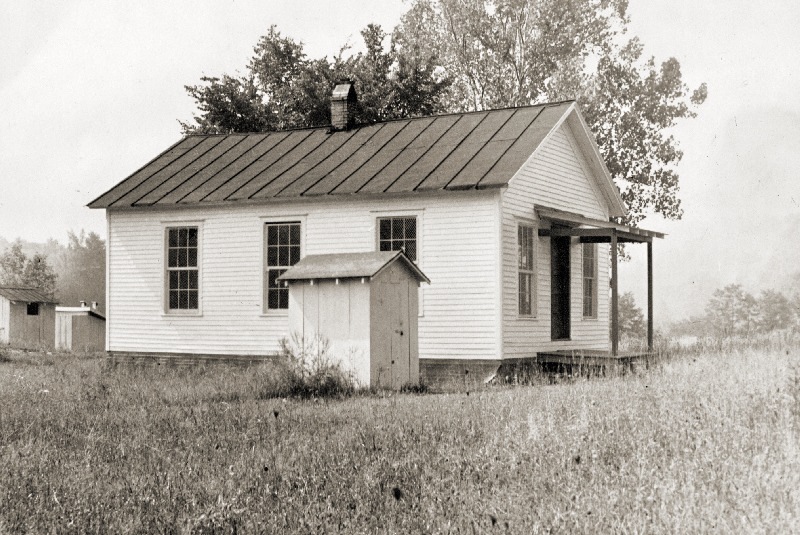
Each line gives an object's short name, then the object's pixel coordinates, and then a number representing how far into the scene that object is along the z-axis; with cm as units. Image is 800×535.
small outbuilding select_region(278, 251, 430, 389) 1518
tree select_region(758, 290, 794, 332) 8419
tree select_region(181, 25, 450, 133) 3331
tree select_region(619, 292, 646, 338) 5766
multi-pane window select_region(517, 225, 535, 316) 1872
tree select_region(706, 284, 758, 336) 8775
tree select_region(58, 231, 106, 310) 8712
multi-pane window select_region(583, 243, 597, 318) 2163
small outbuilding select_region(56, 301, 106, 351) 4284
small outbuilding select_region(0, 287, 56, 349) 4131
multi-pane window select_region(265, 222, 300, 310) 1958
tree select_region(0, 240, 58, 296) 7306
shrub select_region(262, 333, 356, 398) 1474
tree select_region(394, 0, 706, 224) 3522
